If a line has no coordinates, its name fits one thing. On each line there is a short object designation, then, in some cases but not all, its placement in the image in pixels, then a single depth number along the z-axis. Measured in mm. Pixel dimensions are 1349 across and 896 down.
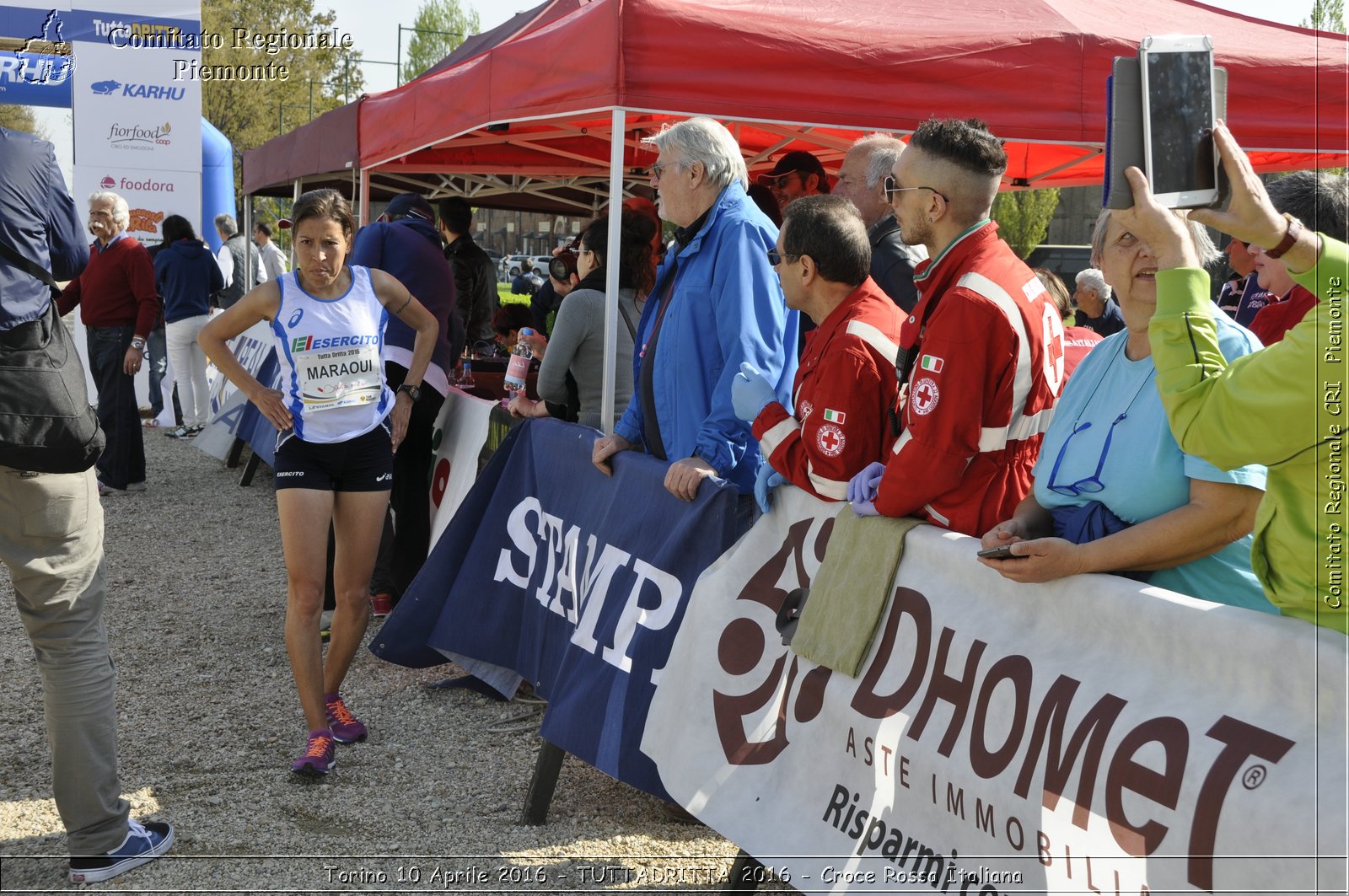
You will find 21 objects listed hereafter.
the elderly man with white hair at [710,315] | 3484
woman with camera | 4824
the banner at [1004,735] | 1811
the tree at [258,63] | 31078
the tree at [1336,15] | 21709
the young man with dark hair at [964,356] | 2549
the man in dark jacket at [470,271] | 7426
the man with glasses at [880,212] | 4000
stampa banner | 3404
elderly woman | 2207
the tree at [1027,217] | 33562
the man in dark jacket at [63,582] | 3133
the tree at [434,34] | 54156
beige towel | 2637
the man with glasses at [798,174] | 5520
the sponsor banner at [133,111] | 14016
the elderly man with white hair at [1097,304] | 9445
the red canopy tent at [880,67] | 4086
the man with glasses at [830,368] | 2920
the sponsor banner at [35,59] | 14805
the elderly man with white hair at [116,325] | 8852
